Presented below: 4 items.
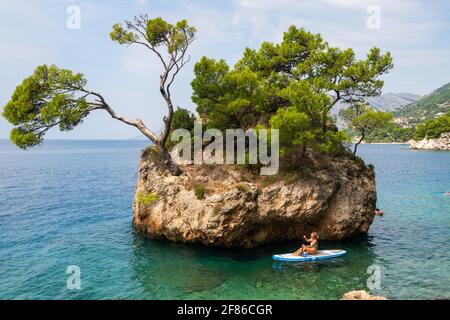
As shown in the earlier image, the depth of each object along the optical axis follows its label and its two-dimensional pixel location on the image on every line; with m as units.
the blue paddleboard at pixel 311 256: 26.59
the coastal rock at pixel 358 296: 18.89
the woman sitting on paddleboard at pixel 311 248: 27.09
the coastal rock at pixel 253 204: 28.48
